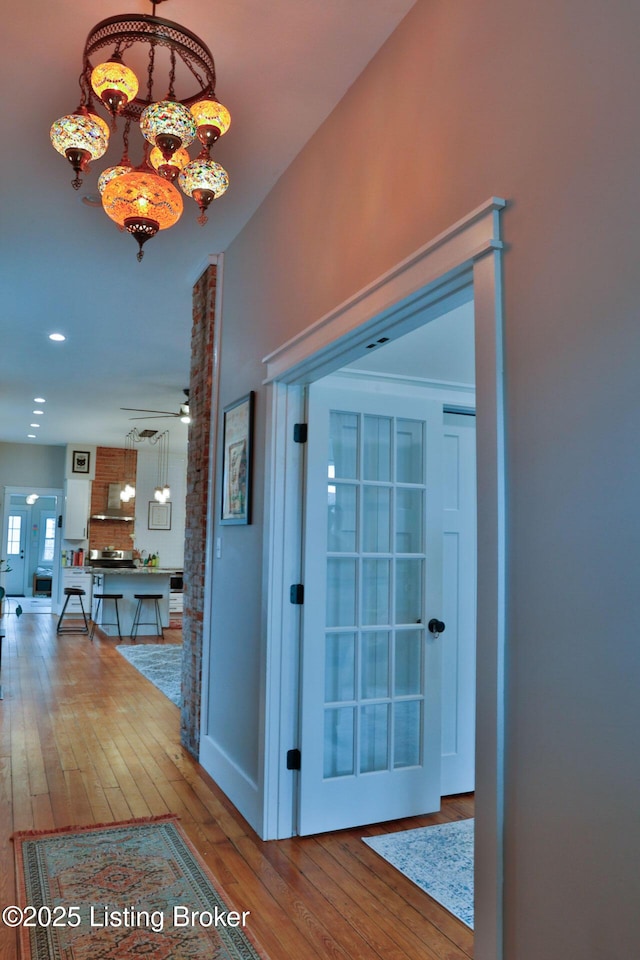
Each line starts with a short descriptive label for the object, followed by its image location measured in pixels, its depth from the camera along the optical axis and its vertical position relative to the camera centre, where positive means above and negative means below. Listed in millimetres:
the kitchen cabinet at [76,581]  11555 -729
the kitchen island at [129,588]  9680 -699
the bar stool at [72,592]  9500 -754
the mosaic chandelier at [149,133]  2010 +1196
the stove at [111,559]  10617 -336
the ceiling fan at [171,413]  7873 +1674
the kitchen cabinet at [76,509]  11672 +486
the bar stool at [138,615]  9531 -1093
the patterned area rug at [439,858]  2605 -1318
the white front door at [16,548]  15539 -262
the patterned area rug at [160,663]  6270 -1334
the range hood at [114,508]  12023 +530
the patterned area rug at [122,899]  2213 -1301
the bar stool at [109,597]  9367 -821
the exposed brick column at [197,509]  4270 +196
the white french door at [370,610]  3219 -328
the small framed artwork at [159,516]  12469 +423
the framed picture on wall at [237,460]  3566 +437
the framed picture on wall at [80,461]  12117 +1350
